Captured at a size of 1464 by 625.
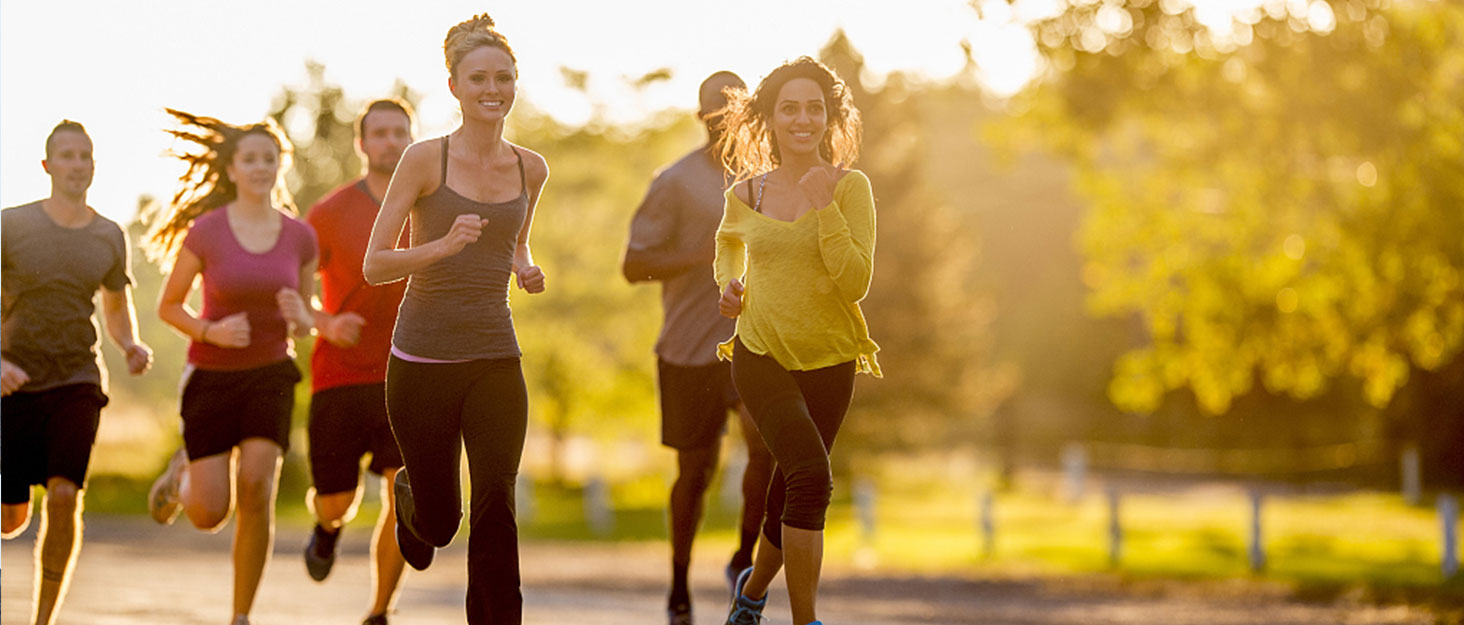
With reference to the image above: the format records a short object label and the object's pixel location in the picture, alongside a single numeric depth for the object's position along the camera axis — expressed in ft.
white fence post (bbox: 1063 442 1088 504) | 124.06
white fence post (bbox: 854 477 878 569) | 78.54
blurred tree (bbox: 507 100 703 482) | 116.88
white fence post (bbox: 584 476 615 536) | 93.69
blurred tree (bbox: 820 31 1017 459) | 142.31
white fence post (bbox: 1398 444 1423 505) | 114.11
